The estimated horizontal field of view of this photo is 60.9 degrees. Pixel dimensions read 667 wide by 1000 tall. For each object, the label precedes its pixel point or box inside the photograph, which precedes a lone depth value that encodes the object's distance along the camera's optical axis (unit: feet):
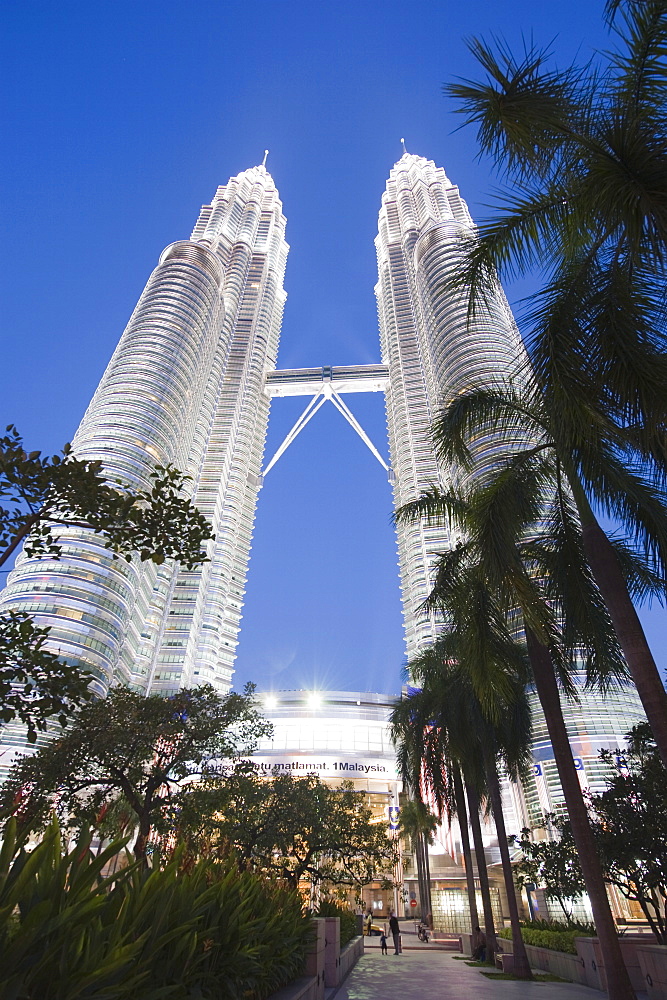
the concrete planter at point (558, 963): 53.98
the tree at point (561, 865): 60.18
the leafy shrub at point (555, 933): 63.31
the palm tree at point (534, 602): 34.86
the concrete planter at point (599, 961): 46.22
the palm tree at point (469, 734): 69.02
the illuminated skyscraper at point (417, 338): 370.12
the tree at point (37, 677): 22.31
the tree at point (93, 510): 24.07
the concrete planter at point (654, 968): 37.70
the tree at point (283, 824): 68.28
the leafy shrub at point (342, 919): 57.16
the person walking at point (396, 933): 91.48
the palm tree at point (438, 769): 81.25
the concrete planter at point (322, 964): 26.24
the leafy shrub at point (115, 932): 9.46
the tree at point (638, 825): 47.91
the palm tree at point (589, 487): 30.30
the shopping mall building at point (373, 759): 231.30
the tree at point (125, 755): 61.00
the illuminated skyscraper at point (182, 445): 284.00
